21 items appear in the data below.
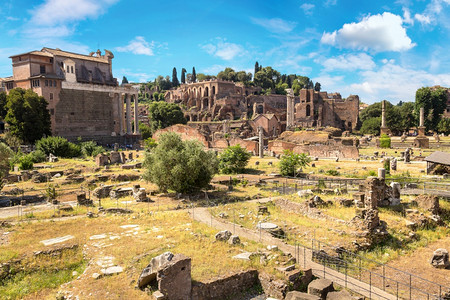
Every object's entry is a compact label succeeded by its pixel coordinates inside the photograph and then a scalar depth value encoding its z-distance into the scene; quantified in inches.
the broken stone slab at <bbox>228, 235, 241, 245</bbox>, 521.7
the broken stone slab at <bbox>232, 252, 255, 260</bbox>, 464.8
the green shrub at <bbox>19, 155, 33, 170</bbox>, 1312.7
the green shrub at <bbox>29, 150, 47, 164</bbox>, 1502.2
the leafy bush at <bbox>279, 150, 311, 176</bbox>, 1229.7
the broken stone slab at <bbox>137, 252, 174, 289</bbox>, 384.8
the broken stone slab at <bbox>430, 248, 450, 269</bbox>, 505.0
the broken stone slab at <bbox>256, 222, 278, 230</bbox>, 587.1
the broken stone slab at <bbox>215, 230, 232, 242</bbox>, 537.3
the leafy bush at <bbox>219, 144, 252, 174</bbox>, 1362.0
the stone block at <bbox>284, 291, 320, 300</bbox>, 364.9
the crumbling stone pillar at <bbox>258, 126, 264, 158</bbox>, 1823.6
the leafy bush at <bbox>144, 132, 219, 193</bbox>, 904.3
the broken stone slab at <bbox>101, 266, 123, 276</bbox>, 422.0
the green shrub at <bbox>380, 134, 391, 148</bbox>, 2134.6
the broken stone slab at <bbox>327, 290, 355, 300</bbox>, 366.9
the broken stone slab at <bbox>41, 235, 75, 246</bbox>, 519.2
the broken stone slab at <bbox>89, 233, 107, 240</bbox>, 552.9
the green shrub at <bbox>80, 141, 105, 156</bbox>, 1820.1
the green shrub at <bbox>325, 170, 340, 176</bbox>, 1212.6
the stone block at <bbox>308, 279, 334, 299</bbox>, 384.5
